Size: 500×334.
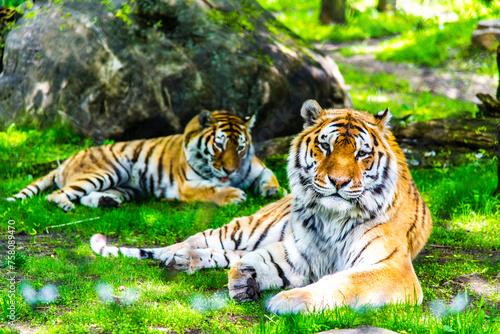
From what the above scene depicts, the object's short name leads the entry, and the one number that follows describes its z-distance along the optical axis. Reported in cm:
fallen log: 1209
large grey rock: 1380
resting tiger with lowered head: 1137
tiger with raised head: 599
